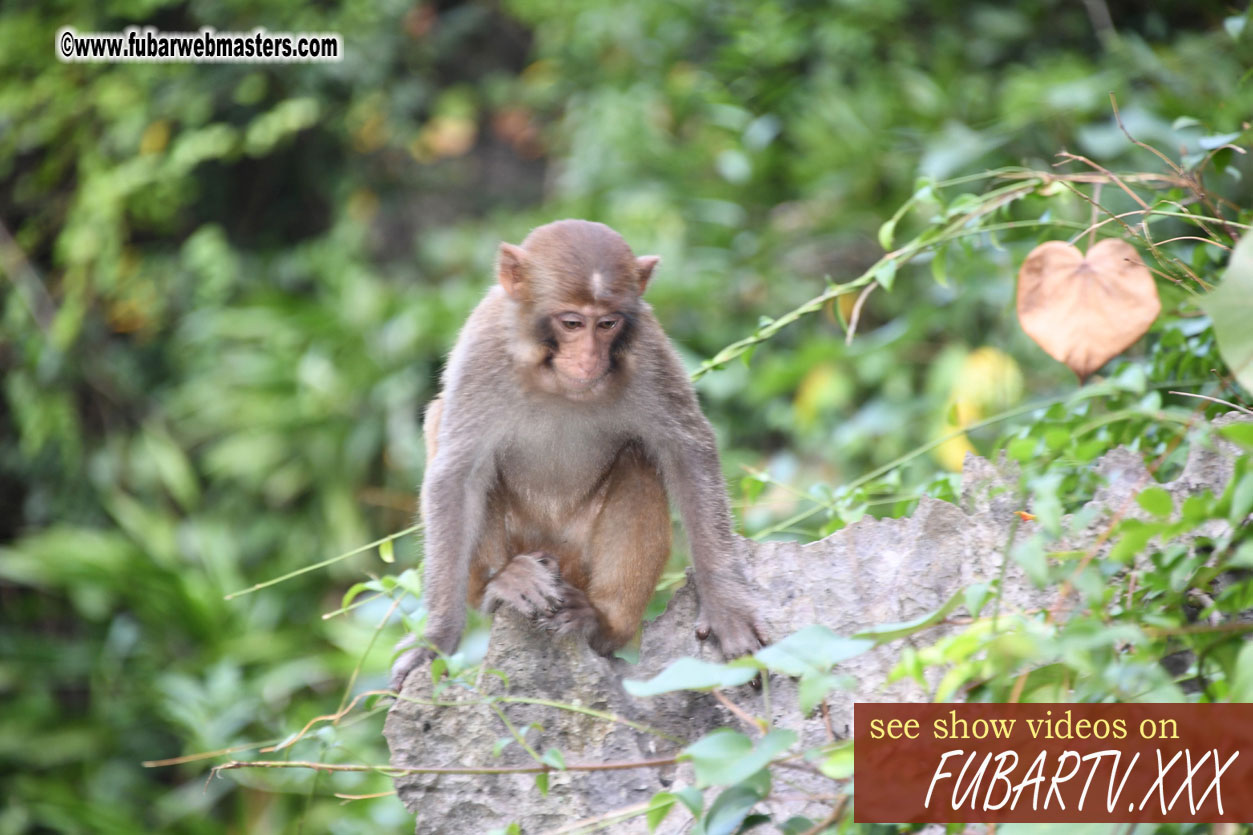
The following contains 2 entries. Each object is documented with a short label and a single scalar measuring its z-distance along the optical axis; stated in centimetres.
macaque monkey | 860
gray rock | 841
